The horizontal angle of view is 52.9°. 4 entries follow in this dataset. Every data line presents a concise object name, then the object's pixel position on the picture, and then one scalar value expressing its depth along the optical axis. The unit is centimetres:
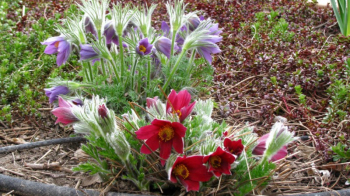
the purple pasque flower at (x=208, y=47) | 64
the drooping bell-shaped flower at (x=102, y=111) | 46
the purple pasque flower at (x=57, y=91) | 67
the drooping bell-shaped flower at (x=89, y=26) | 65
